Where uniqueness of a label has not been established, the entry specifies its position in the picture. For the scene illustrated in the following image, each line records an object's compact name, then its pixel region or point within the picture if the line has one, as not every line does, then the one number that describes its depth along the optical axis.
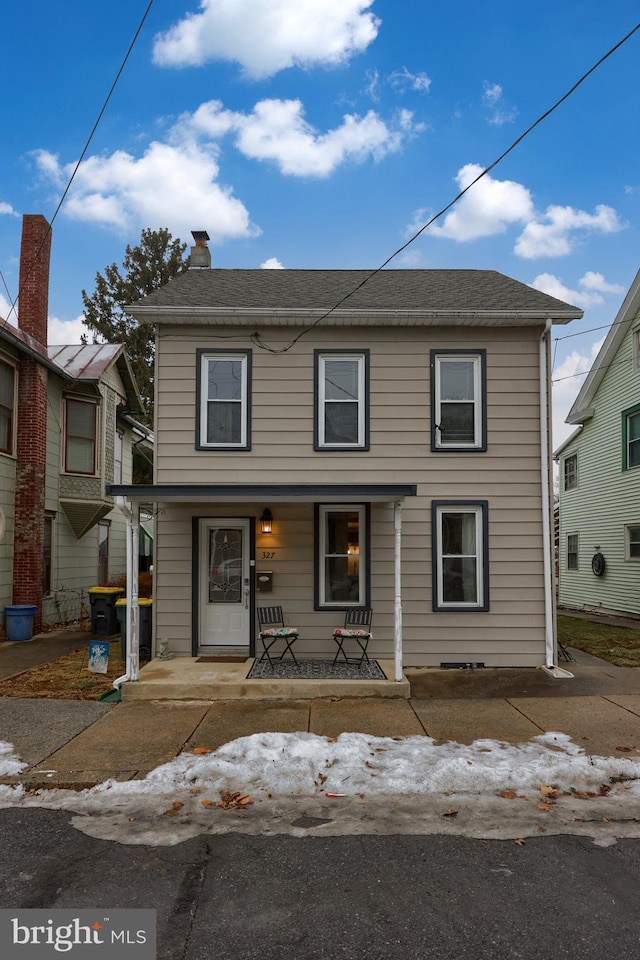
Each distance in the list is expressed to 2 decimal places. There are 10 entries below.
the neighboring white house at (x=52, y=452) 12.48
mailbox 9.27
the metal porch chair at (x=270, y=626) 8.87
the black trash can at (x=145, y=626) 9.41
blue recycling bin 12.04
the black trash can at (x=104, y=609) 11.76
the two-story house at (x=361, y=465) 9.25
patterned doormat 8.00
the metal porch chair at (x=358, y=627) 8.77
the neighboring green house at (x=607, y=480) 16.53
